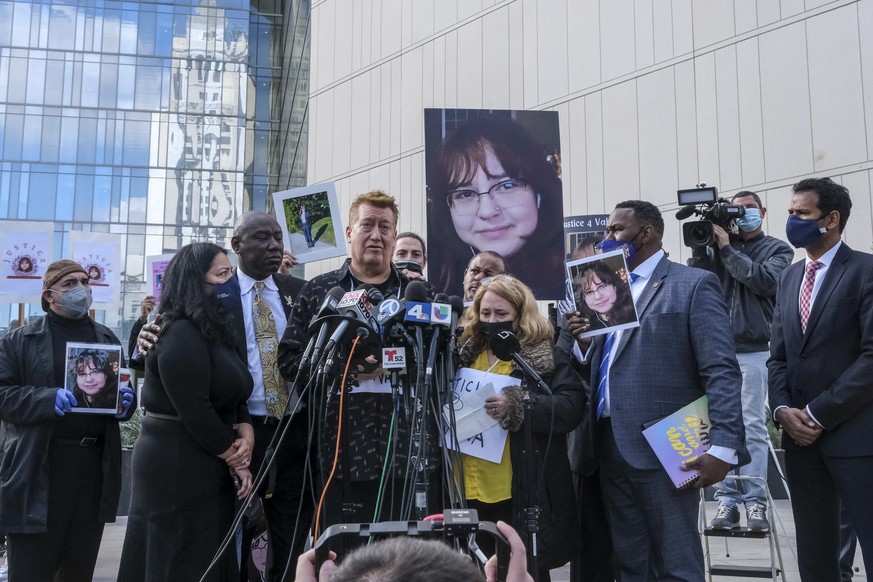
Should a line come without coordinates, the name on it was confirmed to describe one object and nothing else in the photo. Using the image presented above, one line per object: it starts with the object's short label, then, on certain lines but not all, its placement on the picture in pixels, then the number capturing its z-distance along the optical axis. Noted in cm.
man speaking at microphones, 350
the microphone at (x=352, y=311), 301
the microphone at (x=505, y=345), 352
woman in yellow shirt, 393
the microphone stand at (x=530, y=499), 347
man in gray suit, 362
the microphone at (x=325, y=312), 306
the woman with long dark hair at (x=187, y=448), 377
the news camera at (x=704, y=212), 500
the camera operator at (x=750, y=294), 514
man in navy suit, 373
